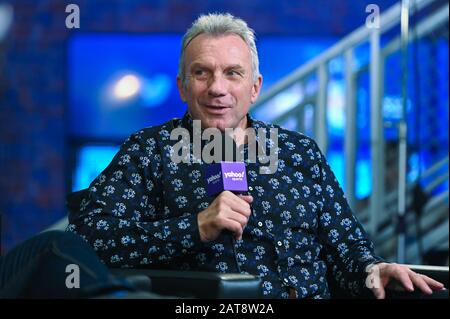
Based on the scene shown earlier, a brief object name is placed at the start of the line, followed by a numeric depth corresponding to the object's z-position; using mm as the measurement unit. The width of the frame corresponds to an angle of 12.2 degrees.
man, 3899
